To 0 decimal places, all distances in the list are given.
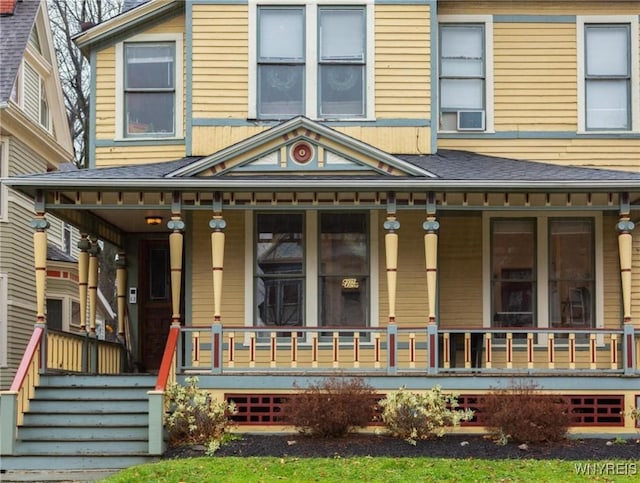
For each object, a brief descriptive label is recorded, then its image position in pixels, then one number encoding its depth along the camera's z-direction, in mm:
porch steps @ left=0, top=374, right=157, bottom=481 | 14109
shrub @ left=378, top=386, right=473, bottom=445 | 14492
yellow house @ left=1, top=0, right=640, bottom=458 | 15680
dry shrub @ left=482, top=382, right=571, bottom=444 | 14172
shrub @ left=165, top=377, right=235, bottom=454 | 14367
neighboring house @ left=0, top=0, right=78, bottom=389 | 23469
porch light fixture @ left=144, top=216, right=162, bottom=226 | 17969
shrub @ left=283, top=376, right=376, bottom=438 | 14289
